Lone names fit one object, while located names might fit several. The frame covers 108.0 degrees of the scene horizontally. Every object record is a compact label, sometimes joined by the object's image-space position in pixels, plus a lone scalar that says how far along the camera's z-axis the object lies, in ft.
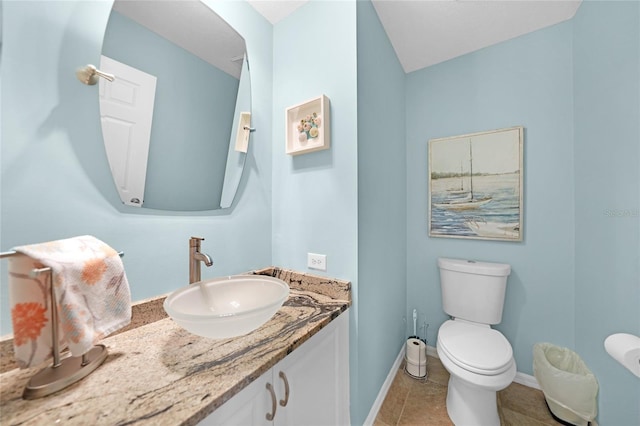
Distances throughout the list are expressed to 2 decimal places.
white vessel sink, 2.17
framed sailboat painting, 5.42
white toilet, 3.94
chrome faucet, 3.17
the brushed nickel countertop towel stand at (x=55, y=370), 1.76
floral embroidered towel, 1.77
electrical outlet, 4.08
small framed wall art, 3.92
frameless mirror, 2.82
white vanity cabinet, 2.12
